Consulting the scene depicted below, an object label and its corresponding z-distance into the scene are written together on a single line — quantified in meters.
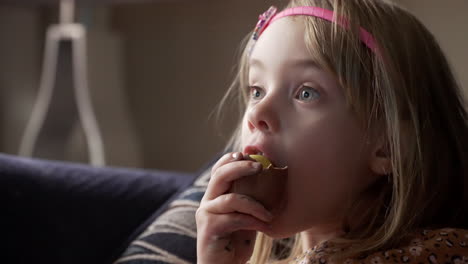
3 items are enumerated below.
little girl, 0.83
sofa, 1.29
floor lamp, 2.54
